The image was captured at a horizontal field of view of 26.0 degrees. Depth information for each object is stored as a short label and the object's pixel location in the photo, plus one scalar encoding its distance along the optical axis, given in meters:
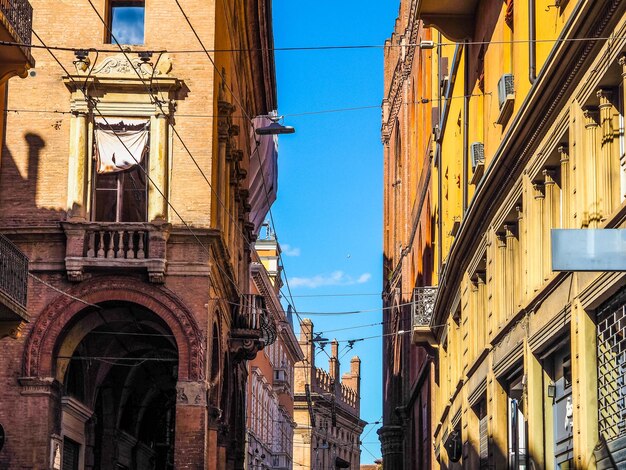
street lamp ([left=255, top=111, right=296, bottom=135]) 30.58
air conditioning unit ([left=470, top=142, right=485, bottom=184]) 22.45
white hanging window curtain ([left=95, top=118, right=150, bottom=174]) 28.92
